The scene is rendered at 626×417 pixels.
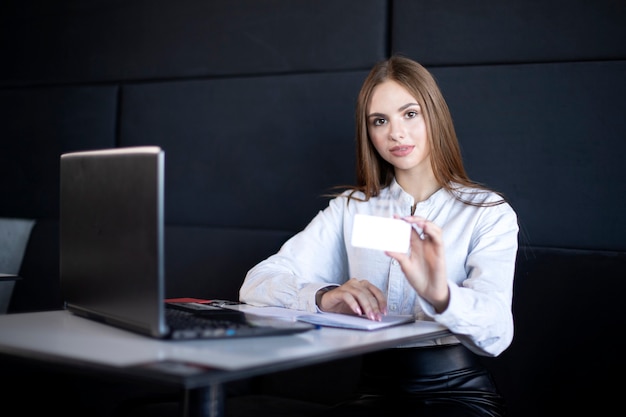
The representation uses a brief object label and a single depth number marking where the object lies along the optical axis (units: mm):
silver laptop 1159
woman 1467
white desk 991
